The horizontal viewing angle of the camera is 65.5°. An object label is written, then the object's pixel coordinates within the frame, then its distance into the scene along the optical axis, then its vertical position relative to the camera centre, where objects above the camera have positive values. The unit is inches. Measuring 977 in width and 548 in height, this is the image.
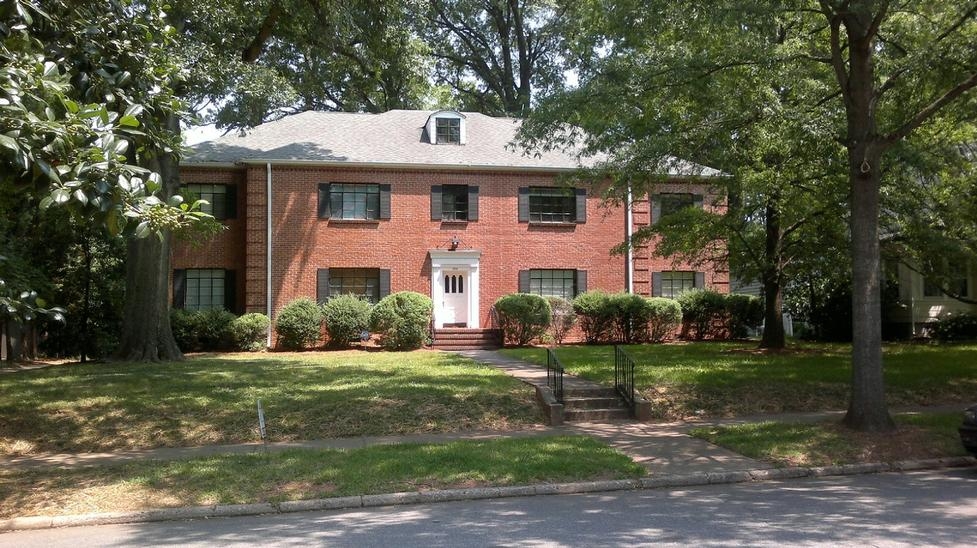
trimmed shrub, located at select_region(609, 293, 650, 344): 943.7 -8.3
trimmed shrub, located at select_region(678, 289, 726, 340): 988.6 -2.8
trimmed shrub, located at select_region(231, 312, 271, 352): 879.7 -21.5
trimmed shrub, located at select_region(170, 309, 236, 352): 882.1 -17.8
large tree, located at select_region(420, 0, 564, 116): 1569.9 +561.9
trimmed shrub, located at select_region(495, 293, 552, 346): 892.0 -7.1
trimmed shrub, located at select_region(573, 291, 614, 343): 938.7 -5.6
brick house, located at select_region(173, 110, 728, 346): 940.0 +113.6
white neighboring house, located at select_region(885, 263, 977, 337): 1023.0 +4.2
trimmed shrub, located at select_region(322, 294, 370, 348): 888.9 -8.1
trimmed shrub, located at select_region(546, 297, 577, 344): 935.7 -6.7
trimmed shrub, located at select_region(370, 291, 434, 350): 871.7 -9.5
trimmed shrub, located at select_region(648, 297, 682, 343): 949.8 -8.6
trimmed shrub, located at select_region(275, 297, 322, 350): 876.6 -13.7
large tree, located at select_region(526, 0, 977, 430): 442.3 +155.3
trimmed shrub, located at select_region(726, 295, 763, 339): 992.2 -3.4
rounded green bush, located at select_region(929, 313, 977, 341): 967.6 -25.4
